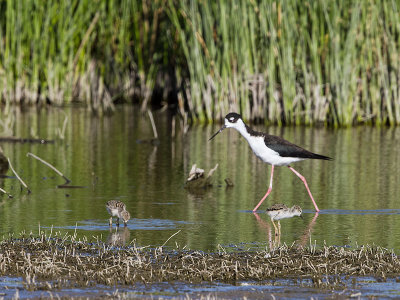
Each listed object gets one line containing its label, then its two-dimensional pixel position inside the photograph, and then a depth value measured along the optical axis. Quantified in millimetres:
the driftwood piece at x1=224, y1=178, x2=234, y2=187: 21437
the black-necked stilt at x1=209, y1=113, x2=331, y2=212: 19094
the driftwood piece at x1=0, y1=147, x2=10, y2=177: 23203
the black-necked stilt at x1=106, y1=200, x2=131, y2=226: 15719
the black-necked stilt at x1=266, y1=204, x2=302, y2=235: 15797
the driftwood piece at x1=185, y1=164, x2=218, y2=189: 20656
